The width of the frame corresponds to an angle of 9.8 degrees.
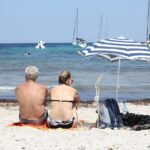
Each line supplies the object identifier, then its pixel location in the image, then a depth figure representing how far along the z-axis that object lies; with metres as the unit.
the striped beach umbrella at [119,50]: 15.75
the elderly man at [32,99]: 14.42
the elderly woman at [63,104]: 14.33
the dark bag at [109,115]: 15.07
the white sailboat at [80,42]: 129.88
